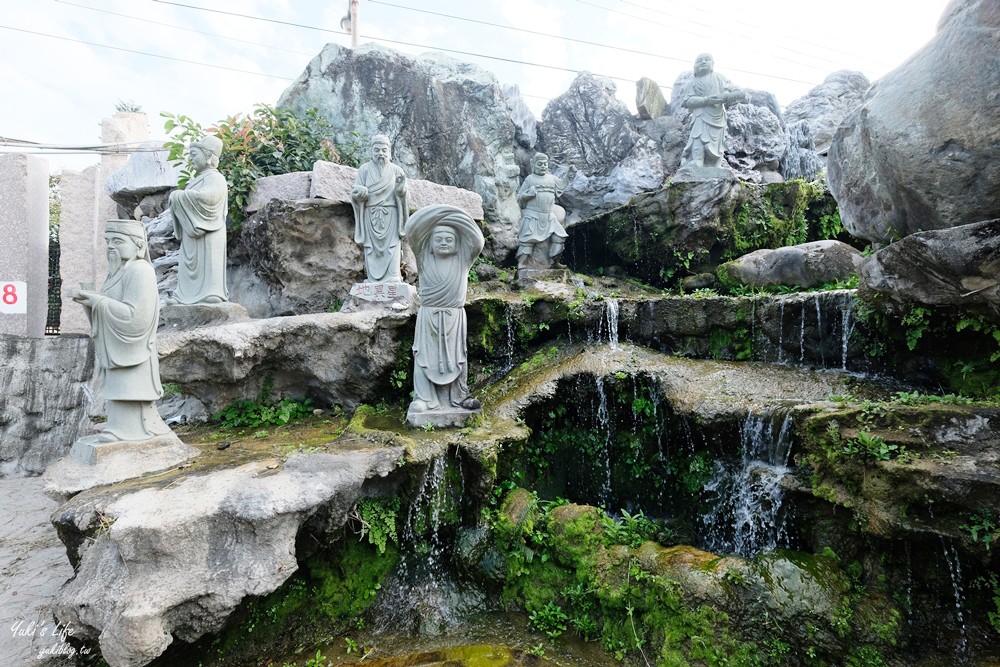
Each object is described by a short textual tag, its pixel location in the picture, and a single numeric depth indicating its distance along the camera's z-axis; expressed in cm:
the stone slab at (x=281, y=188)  877
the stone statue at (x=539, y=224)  1081
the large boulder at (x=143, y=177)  1052
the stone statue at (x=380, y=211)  791
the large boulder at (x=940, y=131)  418
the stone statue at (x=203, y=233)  702
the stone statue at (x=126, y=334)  475
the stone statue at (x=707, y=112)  1156
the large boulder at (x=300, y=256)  824
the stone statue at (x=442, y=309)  568
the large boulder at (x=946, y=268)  411
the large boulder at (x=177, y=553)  339
